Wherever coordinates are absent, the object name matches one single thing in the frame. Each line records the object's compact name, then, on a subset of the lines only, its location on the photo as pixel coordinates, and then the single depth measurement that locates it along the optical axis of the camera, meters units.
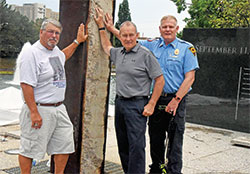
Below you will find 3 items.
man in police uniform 4.41
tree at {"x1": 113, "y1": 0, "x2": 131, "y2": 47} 54.62
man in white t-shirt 3.60
